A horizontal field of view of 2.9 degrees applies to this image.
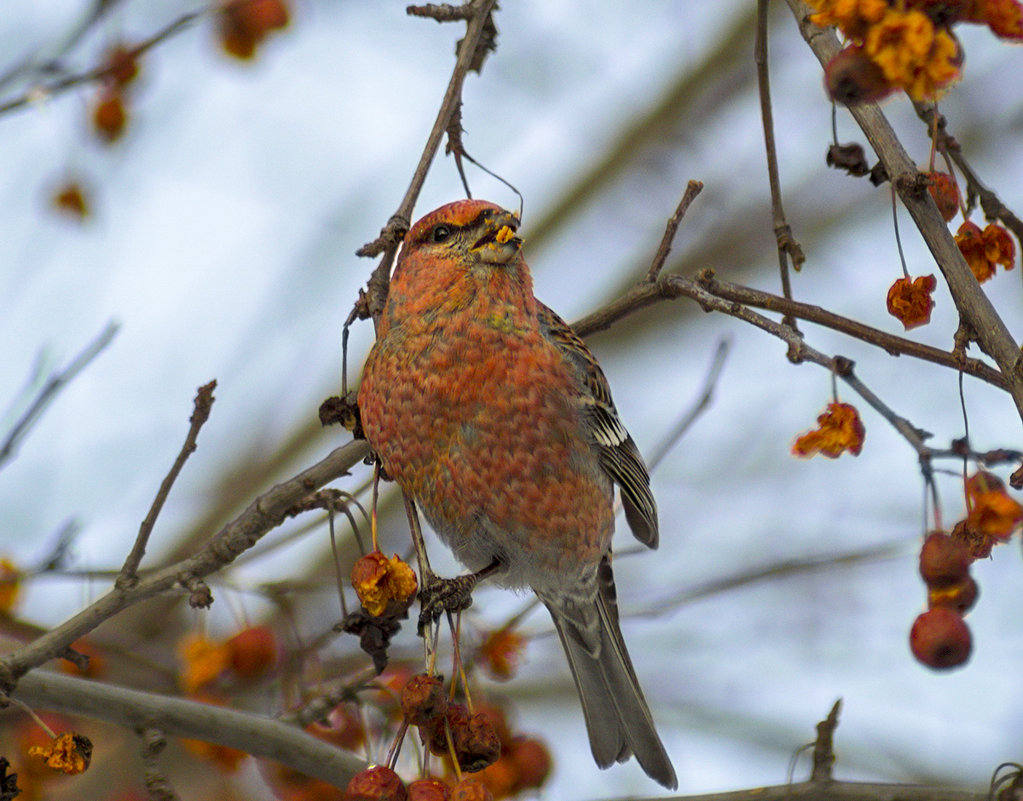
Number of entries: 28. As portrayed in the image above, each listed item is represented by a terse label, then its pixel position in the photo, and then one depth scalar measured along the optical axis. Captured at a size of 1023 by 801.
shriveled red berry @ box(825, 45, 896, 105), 5.39
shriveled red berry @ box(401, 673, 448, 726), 5.43
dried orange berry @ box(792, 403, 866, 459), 5.43
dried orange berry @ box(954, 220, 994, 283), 5.45
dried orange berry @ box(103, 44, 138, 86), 5.61
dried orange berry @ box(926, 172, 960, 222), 5.44
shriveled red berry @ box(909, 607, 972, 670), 5.39
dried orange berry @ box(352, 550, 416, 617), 5.45
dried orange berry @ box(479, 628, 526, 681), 5.56
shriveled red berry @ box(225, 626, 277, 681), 5.57
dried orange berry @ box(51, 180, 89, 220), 5.67
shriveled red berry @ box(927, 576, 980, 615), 5.39
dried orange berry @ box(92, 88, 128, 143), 5.64
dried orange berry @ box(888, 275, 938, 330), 5.44
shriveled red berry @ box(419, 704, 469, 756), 5.43
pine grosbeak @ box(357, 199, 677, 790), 5.52
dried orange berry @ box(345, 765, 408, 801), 5.42
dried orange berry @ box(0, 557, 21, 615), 5.54
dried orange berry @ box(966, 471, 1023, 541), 5.39
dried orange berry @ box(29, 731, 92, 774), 5.45
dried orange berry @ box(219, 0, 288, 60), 5.63
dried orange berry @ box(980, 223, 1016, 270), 5.45
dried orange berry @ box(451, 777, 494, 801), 5.42
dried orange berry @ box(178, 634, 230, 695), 5.57
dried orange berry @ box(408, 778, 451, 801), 5.42
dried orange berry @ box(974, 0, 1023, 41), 5.40
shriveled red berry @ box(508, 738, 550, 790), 5.53
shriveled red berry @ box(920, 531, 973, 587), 5.38
